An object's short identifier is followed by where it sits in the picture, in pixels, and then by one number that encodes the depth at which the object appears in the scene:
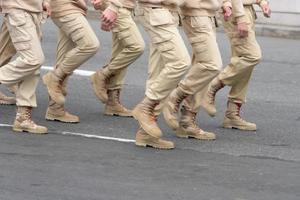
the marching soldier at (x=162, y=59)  15.47
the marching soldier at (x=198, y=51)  16.07
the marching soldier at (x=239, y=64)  17.24
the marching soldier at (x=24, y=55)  16.27
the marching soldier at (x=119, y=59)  17.98
